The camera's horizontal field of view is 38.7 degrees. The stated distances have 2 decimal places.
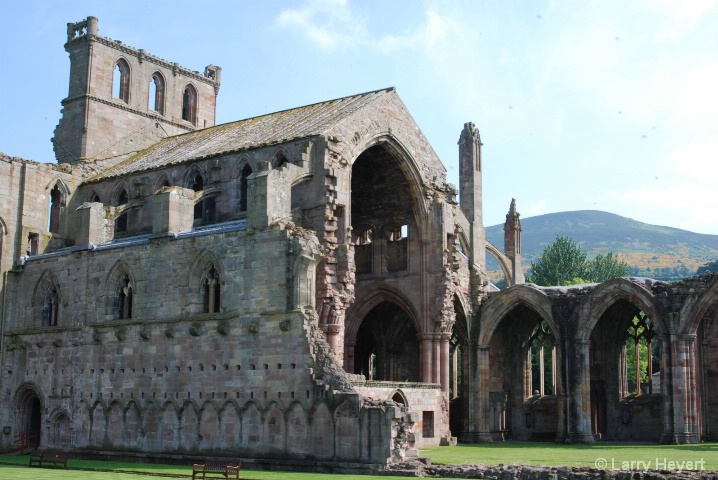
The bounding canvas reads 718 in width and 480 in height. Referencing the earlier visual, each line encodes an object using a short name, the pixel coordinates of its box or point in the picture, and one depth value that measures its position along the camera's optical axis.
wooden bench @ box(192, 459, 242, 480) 23.85
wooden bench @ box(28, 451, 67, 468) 30.45
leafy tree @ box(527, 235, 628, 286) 86.31
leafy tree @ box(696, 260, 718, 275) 124.49
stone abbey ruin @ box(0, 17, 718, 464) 31.91
